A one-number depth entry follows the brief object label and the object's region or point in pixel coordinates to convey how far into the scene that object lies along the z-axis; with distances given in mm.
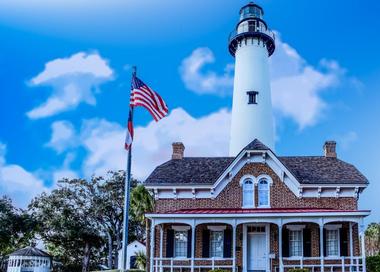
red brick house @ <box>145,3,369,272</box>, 21484
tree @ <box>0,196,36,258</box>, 41000
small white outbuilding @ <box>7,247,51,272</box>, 34375
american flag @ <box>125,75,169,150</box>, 16125
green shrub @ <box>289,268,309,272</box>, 20111
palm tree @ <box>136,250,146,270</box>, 31339
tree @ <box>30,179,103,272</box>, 42156
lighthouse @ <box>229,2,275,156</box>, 30781
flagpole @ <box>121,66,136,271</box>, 14891
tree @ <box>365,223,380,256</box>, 41344
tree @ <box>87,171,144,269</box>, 43938
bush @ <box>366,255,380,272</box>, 22703
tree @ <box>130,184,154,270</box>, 31203
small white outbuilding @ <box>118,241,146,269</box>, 37812
